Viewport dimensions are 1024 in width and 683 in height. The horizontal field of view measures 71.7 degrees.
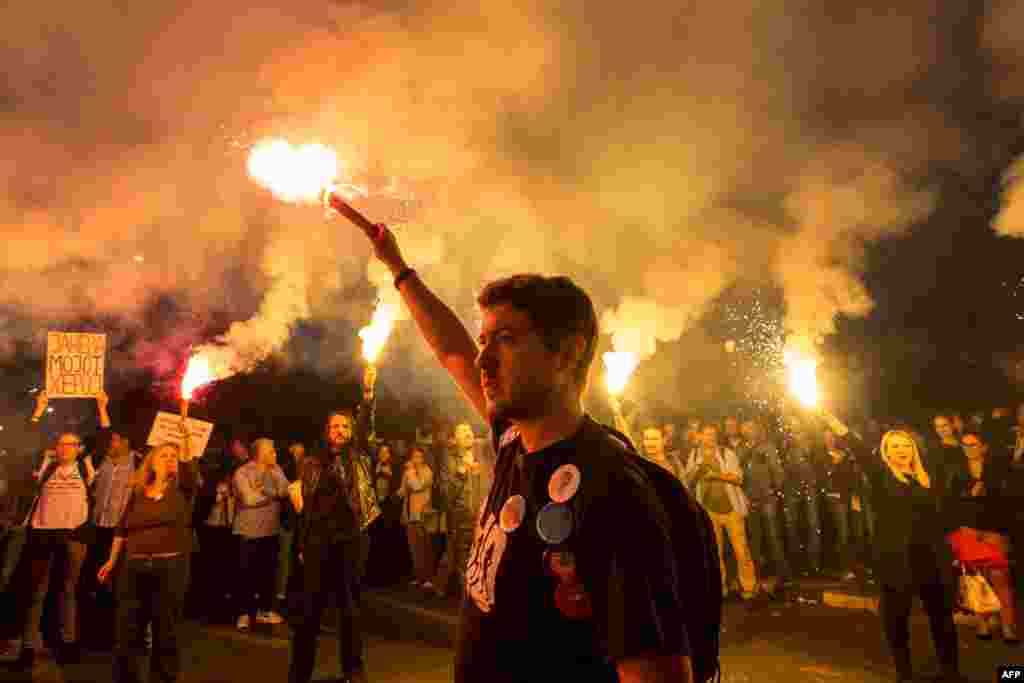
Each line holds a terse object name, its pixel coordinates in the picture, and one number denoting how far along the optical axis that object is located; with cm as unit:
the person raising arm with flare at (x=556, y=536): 134
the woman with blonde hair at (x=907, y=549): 513
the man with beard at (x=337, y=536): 511
